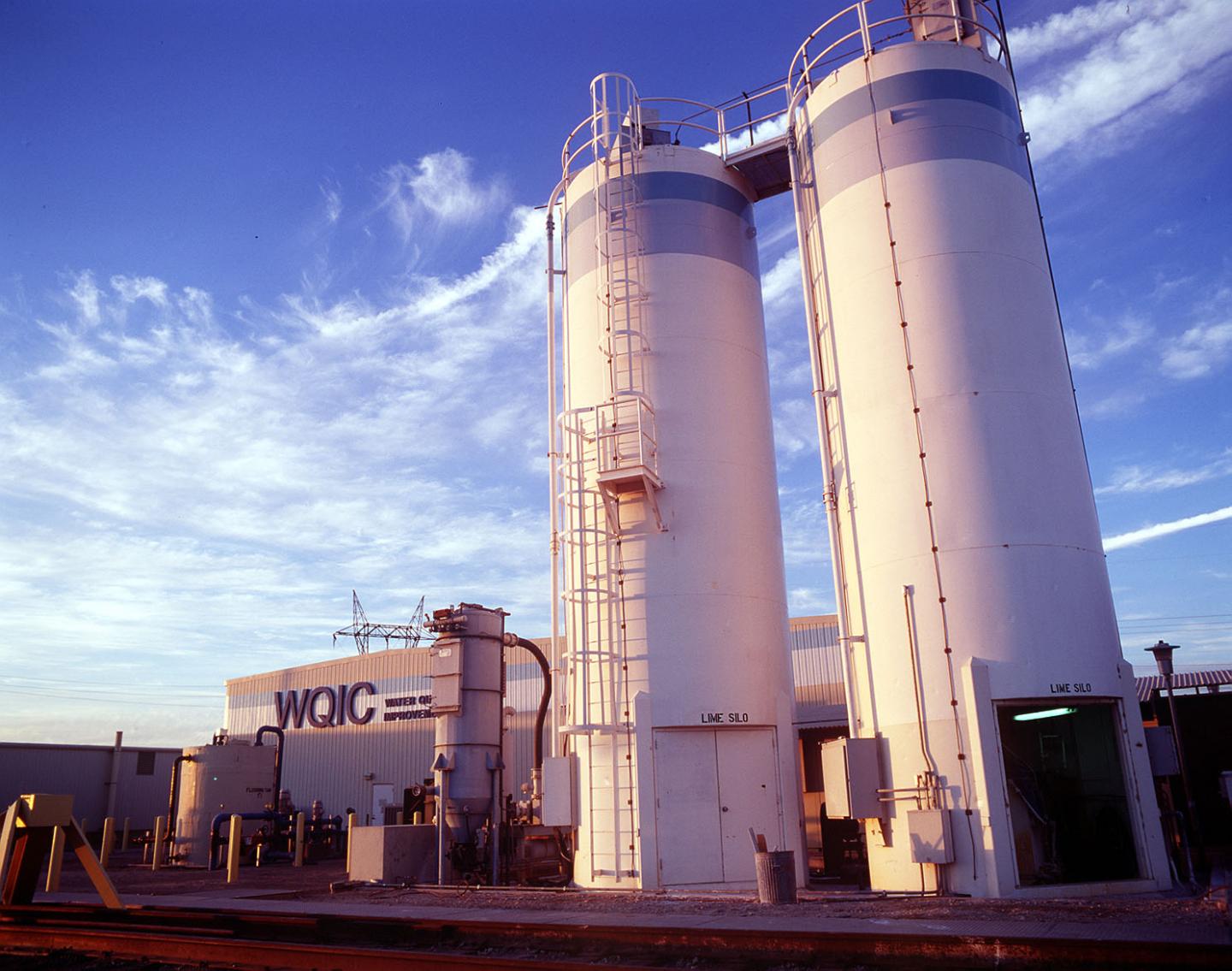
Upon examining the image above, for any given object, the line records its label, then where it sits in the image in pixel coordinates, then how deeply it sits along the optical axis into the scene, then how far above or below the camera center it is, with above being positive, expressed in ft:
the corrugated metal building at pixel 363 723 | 124.16 +11.40
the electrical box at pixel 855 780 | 50.57 +0.64
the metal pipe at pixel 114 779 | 147.43 +5.59
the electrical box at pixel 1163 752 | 50.14 +1.54
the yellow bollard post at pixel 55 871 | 57.93 -3.13
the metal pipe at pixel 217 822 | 90.43 -0.86
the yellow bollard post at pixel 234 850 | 70.90 -2.67
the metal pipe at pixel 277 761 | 107.04 +5.45
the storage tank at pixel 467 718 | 66.85 +6.02
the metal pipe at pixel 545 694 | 70.49 +8.07
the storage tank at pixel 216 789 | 97.40 +2.49
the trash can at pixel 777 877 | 44.11 -3.60
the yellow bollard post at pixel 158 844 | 90.63 -2.68
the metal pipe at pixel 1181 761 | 56.05 +1.21
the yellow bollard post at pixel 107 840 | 91.35 -2.23
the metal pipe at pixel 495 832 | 63.93 -1.81
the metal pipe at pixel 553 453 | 64.44 +23.71
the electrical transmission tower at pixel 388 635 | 151.33 +26.49
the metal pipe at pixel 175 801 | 101.65 +1.42
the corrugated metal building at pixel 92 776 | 142.61 +6.09
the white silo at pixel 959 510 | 48.55 +14.66
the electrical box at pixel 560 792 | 59.62 +0.57
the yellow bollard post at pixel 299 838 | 91.35 -2.53
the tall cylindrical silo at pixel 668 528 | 58.34 +17.11
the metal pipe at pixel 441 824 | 63.31 -1.15
